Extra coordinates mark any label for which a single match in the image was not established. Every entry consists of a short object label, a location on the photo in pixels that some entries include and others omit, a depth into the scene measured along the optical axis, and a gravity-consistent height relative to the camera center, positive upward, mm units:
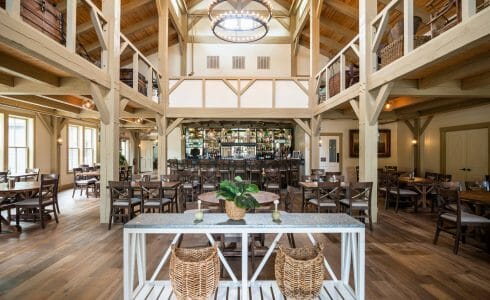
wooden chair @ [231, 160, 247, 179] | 10078 -630
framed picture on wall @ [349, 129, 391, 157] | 11391 +315
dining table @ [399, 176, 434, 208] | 6346 -838
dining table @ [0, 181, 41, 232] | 4839 -726
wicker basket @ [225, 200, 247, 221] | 2480 -571
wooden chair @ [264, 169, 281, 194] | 7294 -982
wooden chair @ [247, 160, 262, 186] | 10008 -702
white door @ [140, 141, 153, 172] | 17922 -302
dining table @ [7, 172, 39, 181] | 7477 -696
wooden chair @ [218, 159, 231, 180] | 10047 -629
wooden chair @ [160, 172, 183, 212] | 6043 -861
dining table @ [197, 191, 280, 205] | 3854 -733
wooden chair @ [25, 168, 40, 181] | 8117 -711
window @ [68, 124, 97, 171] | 10875 +213
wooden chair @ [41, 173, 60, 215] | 5606 -595
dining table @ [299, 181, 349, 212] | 5297 -732
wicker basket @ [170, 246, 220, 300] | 2123 -1021
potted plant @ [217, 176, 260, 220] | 2416 -440
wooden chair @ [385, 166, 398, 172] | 10258 -694
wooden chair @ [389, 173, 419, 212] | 6310 -1044
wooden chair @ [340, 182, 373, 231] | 4840 -958
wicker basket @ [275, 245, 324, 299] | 2176 -1045
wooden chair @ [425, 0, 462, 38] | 3531 +1923
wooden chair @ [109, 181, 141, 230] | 4945 -965
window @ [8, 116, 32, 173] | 8188 +213
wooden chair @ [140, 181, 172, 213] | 5039 -978
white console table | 2326 -818
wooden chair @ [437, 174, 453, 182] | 6646 -706
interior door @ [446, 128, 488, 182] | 7578 -115
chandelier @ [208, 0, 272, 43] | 6105 +3142
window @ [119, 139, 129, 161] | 14931 +147
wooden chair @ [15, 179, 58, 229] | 5051 -1008
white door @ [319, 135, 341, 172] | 11531 -116
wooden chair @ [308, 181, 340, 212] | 4949 -963
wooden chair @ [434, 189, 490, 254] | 3812 -1008
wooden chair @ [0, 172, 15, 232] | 4980 -1041
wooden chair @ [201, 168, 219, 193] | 7630 -976
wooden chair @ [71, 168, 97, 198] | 8492 -1005
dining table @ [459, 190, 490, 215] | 3852 -719
